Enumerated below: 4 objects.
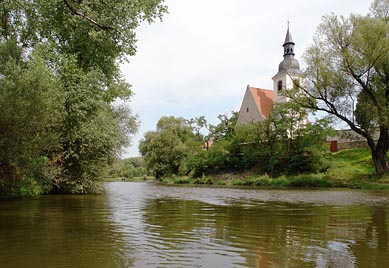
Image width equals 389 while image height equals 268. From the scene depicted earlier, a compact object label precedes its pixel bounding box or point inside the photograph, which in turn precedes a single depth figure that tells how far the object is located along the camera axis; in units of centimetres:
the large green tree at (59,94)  1399
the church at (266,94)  6162
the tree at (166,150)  6356
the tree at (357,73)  2766
